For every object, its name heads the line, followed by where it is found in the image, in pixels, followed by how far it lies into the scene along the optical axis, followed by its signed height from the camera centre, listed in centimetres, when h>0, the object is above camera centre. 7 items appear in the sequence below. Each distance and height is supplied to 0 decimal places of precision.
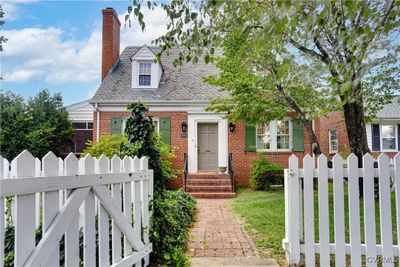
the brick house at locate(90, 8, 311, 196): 1179 +83
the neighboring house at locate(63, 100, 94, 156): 1446 +140
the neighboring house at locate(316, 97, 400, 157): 1484 +83
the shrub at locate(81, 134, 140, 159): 980 +18
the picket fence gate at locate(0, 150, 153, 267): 157 -40
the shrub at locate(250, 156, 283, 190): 1063 -96
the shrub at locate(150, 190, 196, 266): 334 -108
